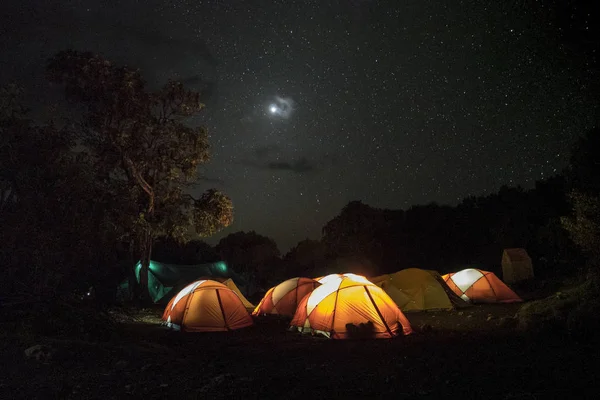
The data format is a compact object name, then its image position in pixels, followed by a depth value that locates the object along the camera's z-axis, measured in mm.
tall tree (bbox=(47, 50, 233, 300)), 23141
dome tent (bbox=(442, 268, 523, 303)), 21312
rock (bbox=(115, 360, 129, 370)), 8440
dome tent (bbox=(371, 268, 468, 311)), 18984
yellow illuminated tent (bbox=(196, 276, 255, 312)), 20578
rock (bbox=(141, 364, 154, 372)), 8302
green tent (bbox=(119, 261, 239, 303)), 30125
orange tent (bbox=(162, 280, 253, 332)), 14367
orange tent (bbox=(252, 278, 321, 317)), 17938
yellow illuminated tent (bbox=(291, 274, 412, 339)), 12289
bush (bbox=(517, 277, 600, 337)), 10053
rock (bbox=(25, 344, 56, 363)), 8469
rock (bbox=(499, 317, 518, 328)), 13172
